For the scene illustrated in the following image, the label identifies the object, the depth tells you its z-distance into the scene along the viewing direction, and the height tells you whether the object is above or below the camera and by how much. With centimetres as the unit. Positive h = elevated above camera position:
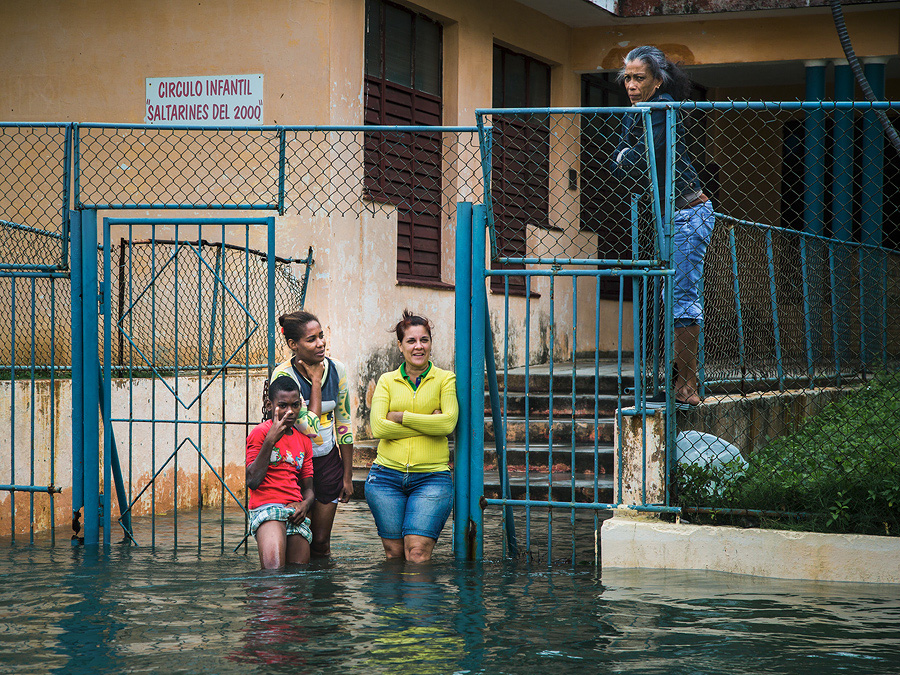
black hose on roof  1101 +337
